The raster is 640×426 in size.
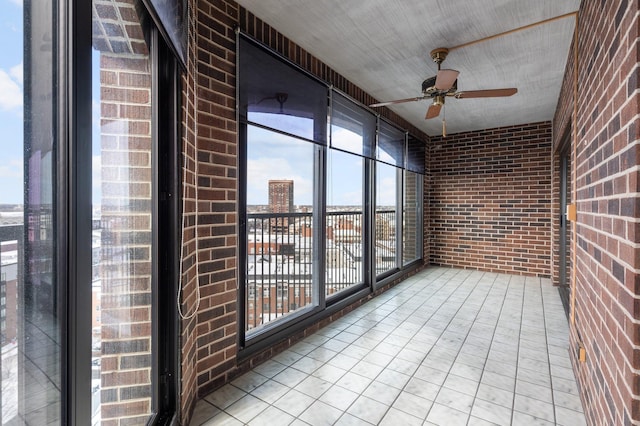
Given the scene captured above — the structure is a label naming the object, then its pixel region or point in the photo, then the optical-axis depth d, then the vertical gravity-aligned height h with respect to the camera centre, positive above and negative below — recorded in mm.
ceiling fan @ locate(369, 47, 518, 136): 2535 +1077
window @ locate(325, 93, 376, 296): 3366 +246
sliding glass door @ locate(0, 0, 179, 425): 674 -5
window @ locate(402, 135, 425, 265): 5598 +85
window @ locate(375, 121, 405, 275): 4422 +251
